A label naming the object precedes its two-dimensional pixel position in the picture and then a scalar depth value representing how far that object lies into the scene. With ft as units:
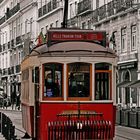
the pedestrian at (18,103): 146.44
